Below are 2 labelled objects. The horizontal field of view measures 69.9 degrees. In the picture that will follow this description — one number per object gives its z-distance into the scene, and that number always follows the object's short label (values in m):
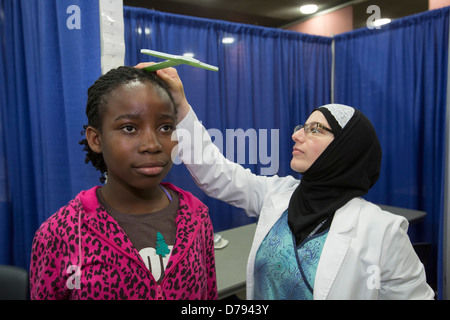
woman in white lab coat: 0.77
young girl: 0.56
